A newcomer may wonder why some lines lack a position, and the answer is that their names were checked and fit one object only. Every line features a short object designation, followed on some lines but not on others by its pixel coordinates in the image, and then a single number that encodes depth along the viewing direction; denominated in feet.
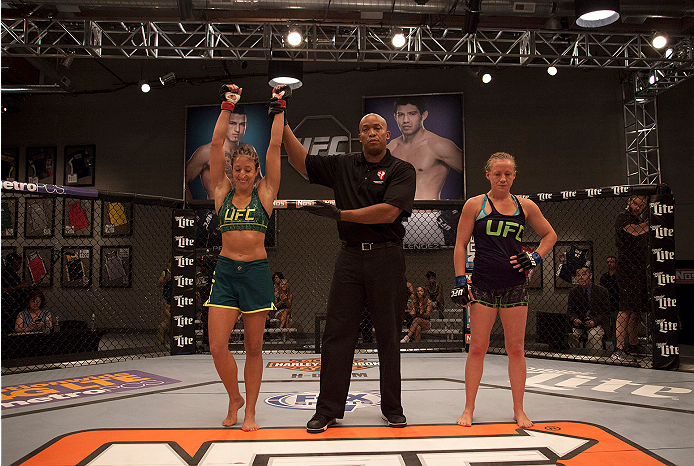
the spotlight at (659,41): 23.21
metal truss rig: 22.94
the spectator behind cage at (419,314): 21.38
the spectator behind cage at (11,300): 18.51
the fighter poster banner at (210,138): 30.99
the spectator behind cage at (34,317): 17.54
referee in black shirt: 8.71
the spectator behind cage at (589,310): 18.60
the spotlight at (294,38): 23.13
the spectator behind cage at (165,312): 21.34
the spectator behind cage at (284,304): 24.14
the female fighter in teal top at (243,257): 8.45
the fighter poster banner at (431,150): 29.17
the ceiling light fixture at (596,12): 18.86
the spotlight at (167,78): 27.64
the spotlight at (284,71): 24.48
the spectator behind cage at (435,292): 25.59
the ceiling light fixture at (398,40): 23.68
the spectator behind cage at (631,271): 15.87
